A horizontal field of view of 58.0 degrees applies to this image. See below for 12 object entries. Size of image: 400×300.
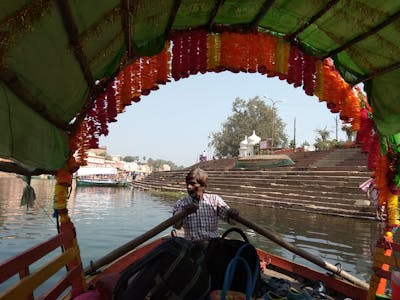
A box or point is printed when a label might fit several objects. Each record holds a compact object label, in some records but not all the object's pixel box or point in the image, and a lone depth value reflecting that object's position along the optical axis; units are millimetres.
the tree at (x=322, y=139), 37609
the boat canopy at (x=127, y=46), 1669
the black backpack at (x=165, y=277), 1829
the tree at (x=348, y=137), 33312
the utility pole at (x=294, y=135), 36553
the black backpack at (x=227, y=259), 2527
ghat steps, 15477
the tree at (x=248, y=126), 51750
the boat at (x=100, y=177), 40406
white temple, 39019
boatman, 3551
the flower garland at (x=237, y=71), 3233
